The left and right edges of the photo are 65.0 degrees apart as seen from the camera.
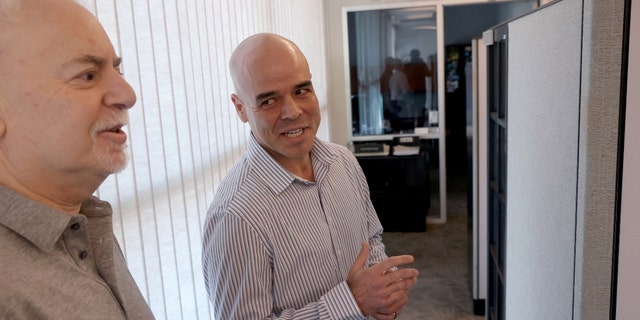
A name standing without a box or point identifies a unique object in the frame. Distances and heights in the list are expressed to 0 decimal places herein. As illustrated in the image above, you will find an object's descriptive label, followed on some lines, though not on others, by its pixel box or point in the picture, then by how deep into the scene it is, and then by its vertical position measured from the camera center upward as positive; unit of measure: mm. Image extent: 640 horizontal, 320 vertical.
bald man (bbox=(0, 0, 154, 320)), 674 -80
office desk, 4680 -1036
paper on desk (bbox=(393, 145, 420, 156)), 4677 -684
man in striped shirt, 1192 -356
